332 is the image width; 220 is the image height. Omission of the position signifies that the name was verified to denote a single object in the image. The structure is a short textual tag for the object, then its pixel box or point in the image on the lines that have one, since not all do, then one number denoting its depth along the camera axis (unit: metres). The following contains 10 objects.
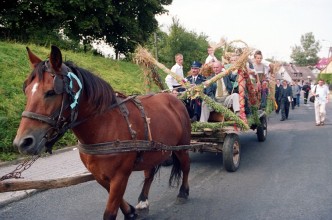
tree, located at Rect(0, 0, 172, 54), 18.50
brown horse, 2.79
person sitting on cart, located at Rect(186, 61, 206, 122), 7.05
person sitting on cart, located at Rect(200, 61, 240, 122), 7.02
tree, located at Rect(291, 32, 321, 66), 93.62
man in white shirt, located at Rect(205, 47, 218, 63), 9.38
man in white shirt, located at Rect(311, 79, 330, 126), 13.88
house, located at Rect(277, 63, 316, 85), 81.58
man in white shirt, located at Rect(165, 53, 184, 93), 7.96
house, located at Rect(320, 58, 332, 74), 57.91
